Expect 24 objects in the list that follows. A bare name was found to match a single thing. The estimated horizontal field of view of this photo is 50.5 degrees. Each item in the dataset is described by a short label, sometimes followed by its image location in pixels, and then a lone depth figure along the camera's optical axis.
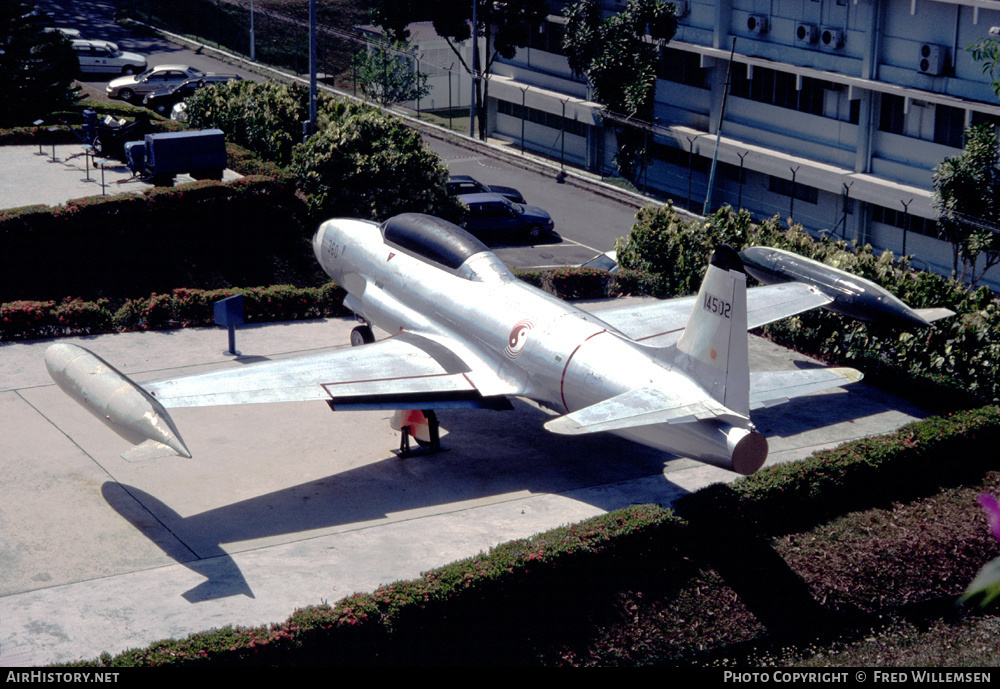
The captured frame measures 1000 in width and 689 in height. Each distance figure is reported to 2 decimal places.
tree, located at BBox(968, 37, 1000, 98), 31.66
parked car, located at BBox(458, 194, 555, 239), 46.59
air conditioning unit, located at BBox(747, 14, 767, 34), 52.97
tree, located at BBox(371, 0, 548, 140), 62.41
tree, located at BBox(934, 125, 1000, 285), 40.09
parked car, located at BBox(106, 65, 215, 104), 59.56
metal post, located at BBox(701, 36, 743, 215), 50.70
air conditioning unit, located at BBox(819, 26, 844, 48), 49.12
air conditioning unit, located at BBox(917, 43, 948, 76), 44.50
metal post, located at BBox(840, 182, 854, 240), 46.95
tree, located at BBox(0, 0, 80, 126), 47.72
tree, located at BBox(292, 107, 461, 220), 36.06
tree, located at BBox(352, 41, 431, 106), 65.38
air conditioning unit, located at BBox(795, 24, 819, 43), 50.28
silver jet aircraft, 19.00
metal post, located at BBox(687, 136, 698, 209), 52.34
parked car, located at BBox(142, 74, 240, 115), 56.66
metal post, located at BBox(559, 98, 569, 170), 58.88
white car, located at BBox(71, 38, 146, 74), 66.12
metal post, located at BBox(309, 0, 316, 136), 42.19
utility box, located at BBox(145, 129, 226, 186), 37.94
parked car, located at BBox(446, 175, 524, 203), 48.70
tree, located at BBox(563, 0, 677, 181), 55.84
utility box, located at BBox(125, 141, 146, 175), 39.41
